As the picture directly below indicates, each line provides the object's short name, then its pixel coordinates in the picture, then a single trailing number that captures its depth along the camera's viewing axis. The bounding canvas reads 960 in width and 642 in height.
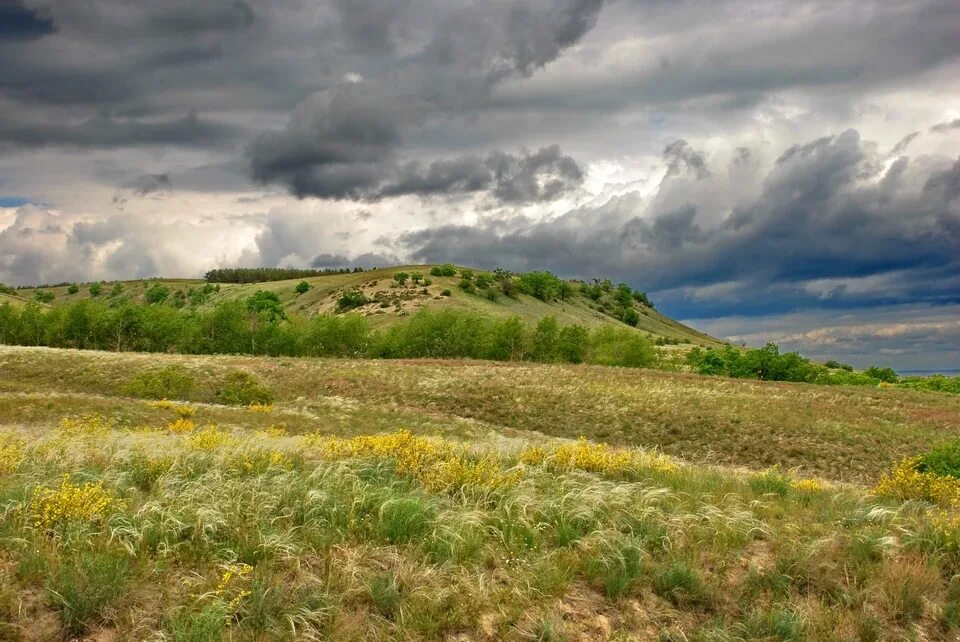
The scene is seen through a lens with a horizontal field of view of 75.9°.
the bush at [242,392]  42.38
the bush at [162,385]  40.88
